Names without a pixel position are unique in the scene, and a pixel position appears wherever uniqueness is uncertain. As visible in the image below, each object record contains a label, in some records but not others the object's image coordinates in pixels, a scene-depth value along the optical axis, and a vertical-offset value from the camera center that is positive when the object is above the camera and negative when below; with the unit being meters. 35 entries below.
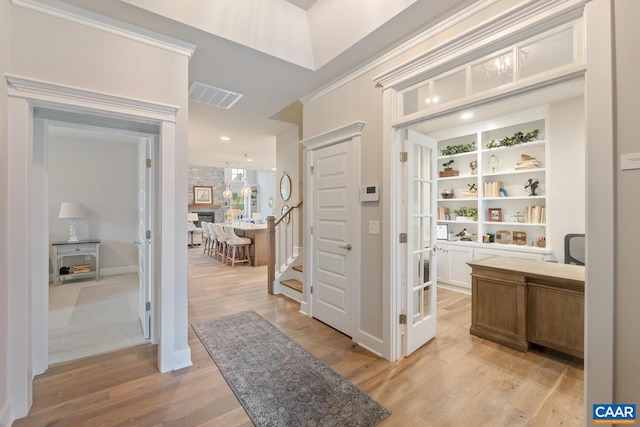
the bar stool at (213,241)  7.28 -0.81
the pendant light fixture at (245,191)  8.55 +0.72
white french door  2.42 -0.24
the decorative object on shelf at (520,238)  4.05 -0.38
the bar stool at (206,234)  7.87 -0.62
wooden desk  2.32 -0.85
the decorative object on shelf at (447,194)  4.88 +0.35
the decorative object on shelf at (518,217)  4.08 -0.06
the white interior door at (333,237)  2.83 -0.27
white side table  4.80 -0.72
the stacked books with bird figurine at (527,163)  3.88 +0.73
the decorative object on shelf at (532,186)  3.93 +0.40
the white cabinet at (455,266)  4.34 -0.88
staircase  4.21 -0.78
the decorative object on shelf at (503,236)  4.23 -0.37
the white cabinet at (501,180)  3.91 +0.54
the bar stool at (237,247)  6.29 -0.83
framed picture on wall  10.95 +0.75
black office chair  3.39 -0.44
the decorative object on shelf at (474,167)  4.52 +0.79
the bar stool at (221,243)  6.69 -0.78
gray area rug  1.73 -1.30
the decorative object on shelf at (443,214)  5.00 -0.02
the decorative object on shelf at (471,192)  4.54 +0.36
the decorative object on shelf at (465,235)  4.63 -0.39
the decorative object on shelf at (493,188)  4.24 +0.40
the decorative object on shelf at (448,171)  4.79 +0.76
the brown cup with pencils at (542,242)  3.82 -0.41
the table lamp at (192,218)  9.82 -0.17
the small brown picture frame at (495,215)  4.30 -0.03
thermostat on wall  2.50 +0.19
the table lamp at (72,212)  4.87 +0.03
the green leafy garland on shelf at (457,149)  4.57 +1.13
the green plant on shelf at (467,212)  4.62 +0.02
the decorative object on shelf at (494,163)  4.35 +0.81
